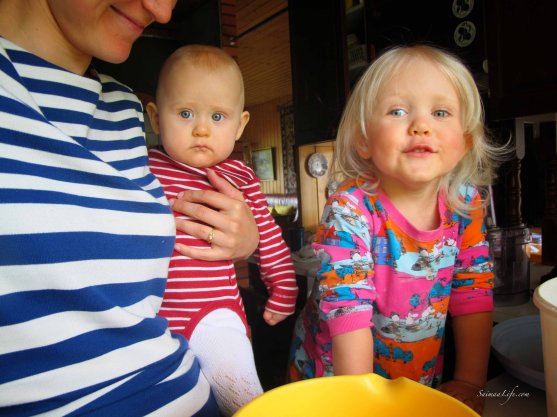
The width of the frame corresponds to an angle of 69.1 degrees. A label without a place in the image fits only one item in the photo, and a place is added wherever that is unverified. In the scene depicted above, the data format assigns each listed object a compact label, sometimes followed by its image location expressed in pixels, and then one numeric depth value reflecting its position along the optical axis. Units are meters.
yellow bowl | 0.39
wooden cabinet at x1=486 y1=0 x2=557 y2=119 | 1.54
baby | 0.81
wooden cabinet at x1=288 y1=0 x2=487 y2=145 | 2.17
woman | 0.53
